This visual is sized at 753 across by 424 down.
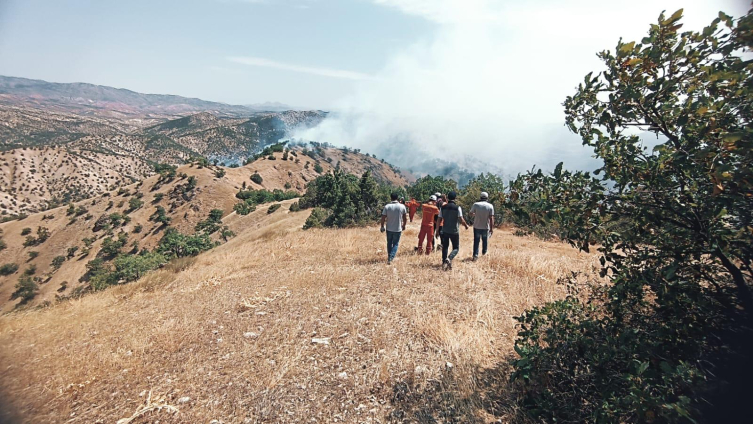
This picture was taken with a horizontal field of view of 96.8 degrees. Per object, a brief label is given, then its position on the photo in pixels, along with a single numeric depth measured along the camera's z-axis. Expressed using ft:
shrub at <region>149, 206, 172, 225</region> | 214.90
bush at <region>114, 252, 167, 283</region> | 83.04
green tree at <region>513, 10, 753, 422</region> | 7.55
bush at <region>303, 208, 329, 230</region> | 70.54
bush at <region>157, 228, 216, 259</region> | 108.06
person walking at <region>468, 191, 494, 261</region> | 31.42
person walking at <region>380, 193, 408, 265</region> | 31.58
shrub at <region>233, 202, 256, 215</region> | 180.07
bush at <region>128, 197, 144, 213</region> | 233.96
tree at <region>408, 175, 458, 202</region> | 98.84
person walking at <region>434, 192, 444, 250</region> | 32.21
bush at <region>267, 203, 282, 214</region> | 154.58
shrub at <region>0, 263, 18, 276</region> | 192.44
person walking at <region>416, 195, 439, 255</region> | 32.60
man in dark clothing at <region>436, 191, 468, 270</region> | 29.22
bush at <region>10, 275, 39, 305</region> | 163.70
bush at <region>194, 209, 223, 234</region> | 165.10
